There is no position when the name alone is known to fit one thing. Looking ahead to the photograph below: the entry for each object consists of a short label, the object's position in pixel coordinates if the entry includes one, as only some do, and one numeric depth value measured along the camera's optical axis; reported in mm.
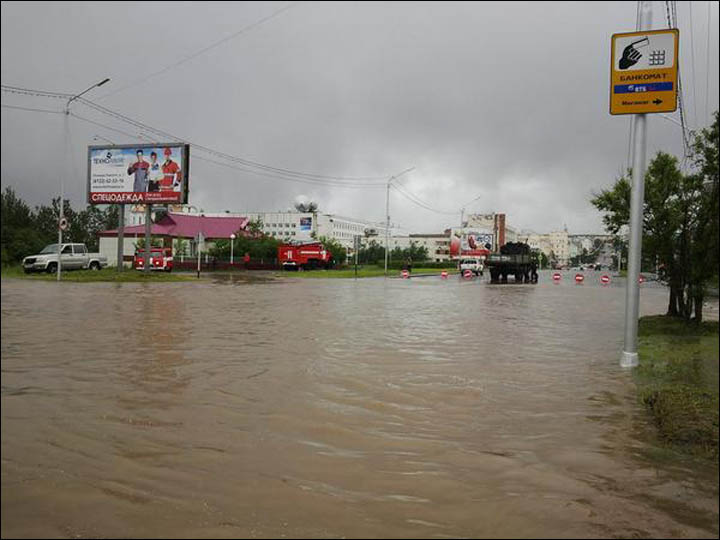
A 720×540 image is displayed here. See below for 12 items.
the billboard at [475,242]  68750
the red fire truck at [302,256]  55875
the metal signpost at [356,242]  45750
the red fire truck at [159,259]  27828
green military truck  43312
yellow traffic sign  8102
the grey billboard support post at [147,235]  25958
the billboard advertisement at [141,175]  27016
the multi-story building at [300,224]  115812
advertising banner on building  115188
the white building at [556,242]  189750
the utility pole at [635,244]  8508
